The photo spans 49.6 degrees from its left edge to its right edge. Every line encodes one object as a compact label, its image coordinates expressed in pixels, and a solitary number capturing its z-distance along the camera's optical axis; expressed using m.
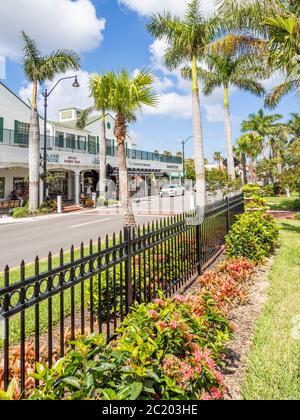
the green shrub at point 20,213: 20.92
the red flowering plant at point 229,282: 5.07
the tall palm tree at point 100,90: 11.23
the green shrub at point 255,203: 12.77
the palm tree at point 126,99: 11.12
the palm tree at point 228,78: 25.53
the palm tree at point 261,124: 42.22
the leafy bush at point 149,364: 2.21
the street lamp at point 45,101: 22.83
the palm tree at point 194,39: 16.03
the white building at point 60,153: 23.94
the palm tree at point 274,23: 9.31
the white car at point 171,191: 42.06
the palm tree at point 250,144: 36.69
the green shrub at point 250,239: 7.77
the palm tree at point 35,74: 21.64
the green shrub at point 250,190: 15.87
